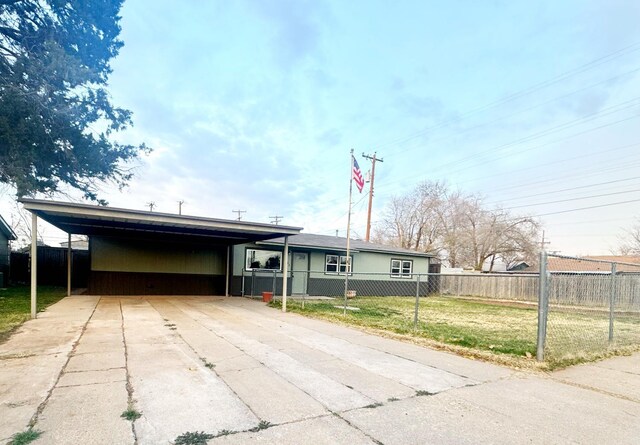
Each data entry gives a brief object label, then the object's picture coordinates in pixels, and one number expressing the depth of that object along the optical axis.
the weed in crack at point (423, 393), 3.84
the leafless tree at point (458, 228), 32.50
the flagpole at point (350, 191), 11.48
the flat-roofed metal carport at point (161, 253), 10.66
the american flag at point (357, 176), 11.54
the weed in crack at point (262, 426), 2.87
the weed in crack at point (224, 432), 2.77
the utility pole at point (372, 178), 23.60
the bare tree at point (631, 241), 33.72
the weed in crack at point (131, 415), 3.01
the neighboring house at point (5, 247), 17.23
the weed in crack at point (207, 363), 4.62
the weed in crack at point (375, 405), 3.43
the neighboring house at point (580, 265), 28.21
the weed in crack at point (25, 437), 2.56
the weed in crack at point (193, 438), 2.63
